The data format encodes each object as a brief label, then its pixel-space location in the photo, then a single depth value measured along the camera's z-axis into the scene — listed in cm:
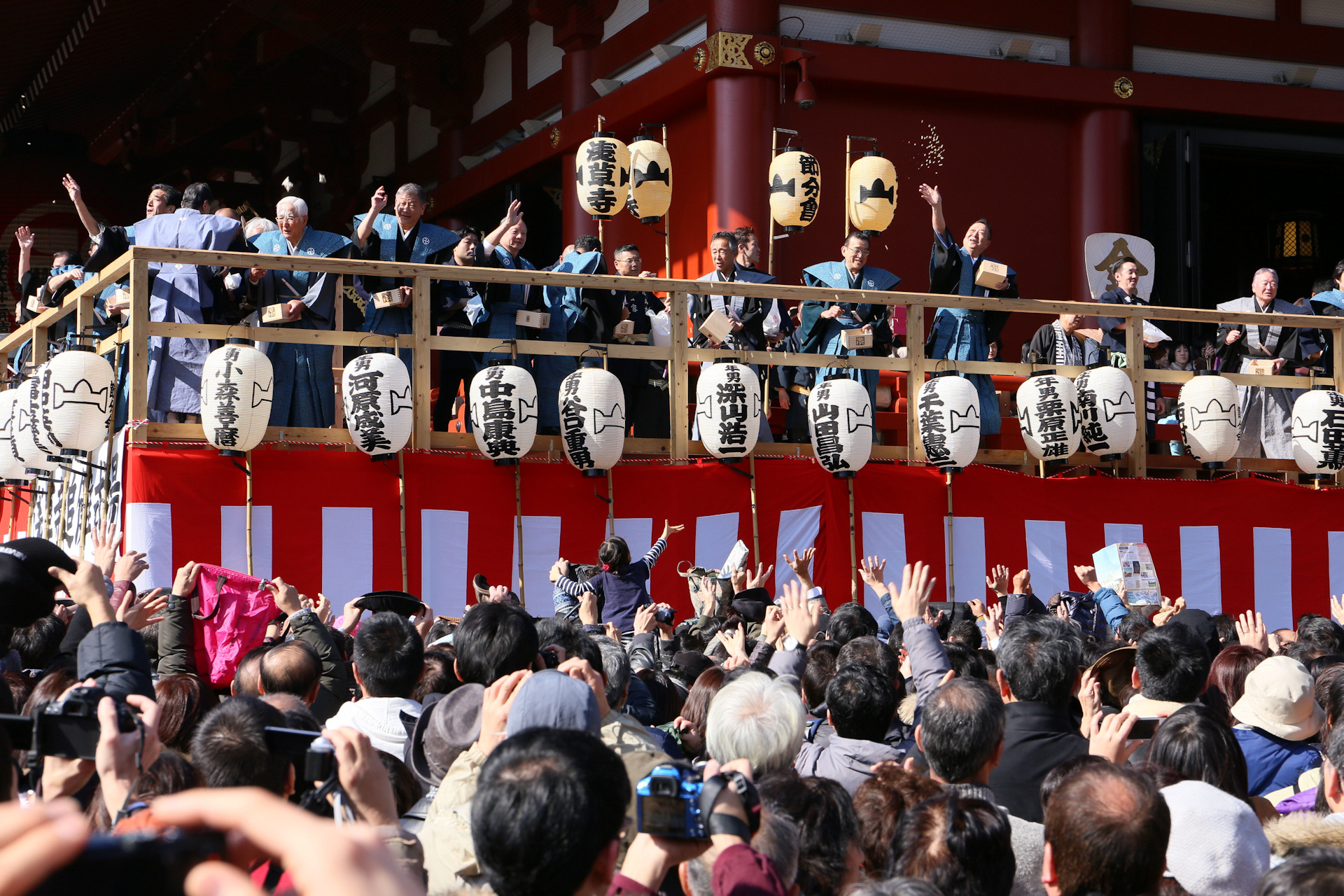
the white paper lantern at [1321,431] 955
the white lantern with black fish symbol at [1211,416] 940
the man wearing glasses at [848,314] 919
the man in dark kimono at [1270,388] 1016
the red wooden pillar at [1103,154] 1237
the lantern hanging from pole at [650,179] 1039
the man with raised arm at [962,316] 948
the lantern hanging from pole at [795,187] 1021
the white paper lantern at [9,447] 845
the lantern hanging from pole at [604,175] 1030
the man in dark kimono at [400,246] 832
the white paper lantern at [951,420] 873
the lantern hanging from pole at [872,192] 1007
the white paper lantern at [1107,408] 908
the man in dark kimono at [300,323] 809
